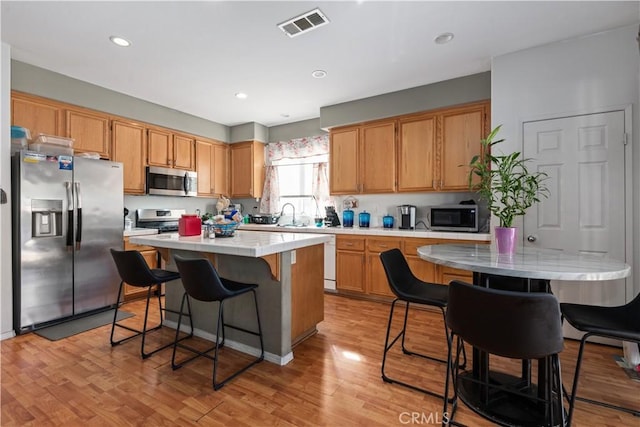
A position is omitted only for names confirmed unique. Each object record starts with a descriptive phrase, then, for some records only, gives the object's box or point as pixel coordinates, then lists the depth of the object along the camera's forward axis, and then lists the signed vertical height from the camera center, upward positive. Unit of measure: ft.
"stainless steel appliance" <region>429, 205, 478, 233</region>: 11.50 -0.21
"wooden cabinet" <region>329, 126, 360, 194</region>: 14.46 +2.55
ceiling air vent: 7.81 +5.13
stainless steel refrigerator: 9.37 -0.78
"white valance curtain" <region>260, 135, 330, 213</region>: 16.53 +2.73
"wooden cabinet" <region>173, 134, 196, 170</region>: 15.48 +3.19
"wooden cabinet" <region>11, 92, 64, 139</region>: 10.24 +3.46
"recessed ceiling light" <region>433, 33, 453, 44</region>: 8.72 +5.16
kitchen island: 7.25 -1.83
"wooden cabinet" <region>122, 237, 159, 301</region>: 12.34 -2.24
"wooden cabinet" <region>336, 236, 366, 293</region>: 13.05 -2.27
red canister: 8.81 -0.41
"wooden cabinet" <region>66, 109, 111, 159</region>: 11.60 +3.24
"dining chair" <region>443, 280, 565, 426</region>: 3.93 -1.56
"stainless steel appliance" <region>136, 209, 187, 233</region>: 14.53 -0.35
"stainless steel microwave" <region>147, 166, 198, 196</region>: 14.26 +1.52
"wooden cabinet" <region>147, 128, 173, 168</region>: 14.28 +3.17
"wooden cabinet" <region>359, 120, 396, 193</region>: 13.43 +2.51
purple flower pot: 6.18 -0.56
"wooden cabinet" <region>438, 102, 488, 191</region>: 11.43 +2.82
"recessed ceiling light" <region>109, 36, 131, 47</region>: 8.83 +5.11
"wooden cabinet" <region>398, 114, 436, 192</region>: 12.48 +2.52
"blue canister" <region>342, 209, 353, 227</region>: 14.99 -0.28
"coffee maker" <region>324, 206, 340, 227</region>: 15.36 -0.24
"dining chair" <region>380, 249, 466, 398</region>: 6.17 -1.75
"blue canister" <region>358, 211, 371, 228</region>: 14.65 -0.32
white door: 8.41 +0.57
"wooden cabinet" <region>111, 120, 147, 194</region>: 12.99 +2.73
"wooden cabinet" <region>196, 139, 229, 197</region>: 16.87 +2.61
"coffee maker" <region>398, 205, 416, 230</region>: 13.29 -0.16
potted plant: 6.16 +0.09
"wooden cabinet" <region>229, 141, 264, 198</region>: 17.78 +2.63
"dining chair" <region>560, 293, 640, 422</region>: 4.59 -1.83
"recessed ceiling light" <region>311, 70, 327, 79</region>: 11.09 +5.21
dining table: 4.40 -0.90
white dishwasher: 13.75 -2.40
